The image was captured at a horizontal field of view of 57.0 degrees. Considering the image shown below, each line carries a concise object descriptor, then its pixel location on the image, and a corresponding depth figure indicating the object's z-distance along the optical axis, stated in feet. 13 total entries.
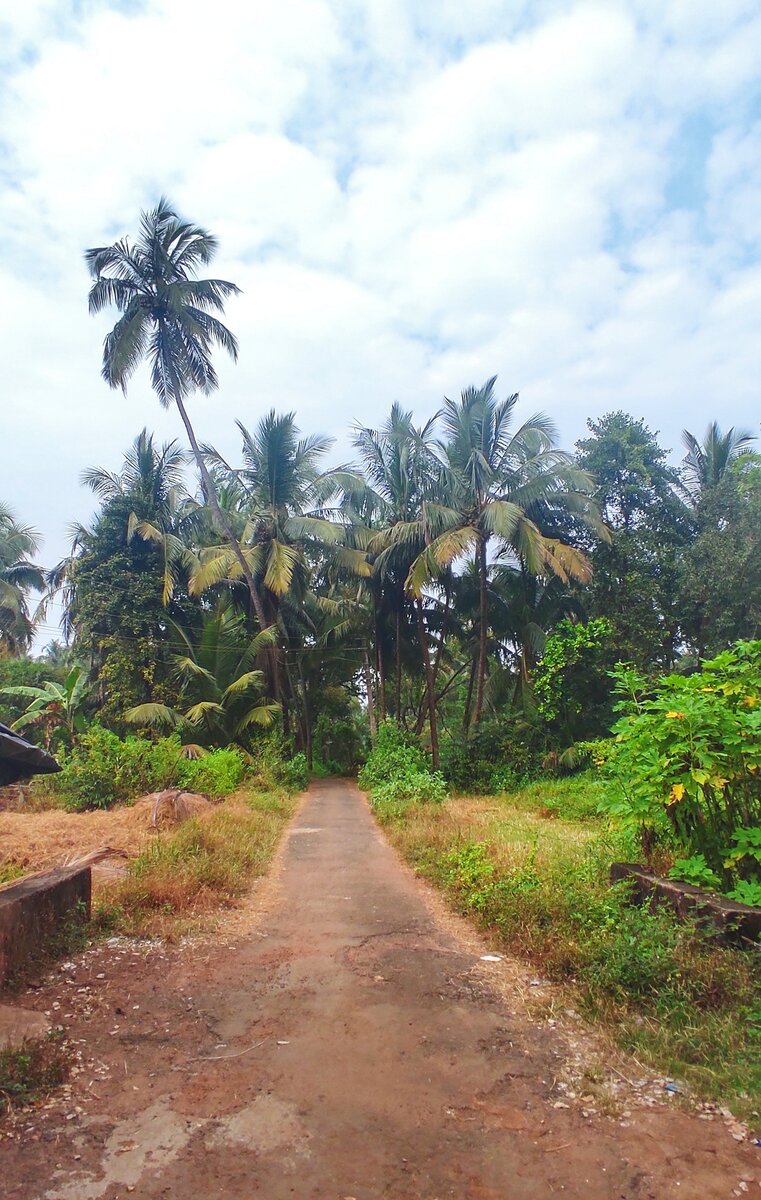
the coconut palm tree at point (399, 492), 62.13
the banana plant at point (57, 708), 59.62
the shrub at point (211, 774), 43.78
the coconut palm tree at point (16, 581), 86.64
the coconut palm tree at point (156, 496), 67.72
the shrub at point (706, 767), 14.82
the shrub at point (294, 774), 58.55
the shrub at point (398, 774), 43.65
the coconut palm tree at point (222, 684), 60.64
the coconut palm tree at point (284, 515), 65.00
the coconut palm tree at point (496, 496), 53.88
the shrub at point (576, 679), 51.42
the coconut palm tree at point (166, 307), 57.06
